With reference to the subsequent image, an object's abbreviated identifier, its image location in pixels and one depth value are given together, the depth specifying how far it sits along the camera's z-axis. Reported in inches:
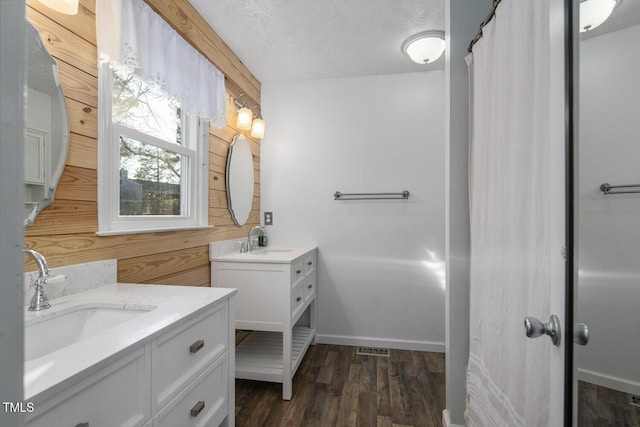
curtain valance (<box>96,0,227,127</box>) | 46.1
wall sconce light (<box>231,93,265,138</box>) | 86.2
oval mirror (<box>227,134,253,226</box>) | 85.8
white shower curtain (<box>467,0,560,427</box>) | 31.7
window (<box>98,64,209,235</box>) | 48.2
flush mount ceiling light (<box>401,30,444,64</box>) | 78.1
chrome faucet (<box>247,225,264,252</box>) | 93.0
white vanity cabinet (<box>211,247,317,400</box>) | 71.5
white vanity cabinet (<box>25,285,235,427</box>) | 23.2
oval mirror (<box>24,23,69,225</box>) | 36.0
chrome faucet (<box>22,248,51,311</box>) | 32.9
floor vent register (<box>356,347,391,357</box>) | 93.8
